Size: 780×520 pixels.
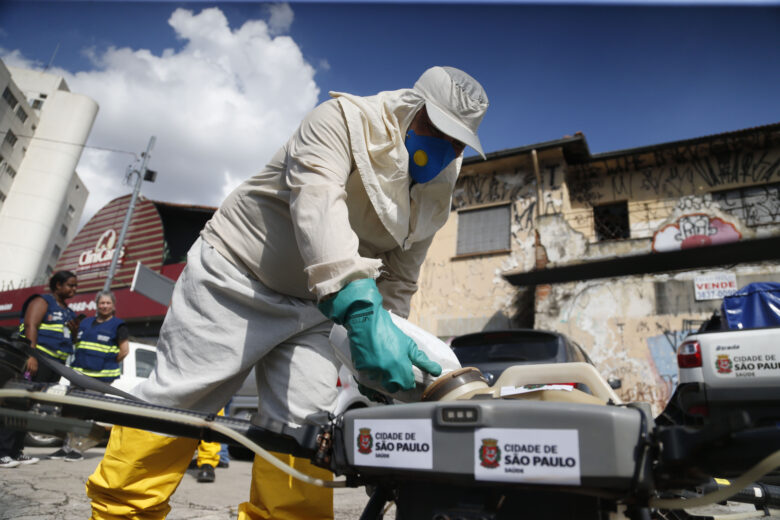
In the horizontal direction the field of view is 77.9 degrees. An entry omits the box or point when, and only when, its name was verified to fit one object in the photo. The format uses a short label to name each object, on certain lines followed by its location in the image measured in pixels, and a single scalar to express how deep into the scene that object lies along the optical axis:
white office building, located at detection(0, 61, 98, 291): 38.28
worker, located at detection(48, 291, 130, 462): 4.46
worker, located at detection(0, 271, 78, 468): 3.62
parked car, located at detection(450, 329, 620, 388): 4.46
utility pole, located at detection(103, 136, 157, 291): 12.09
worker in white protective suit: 1.33
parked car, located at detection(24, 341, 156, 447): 5.27
